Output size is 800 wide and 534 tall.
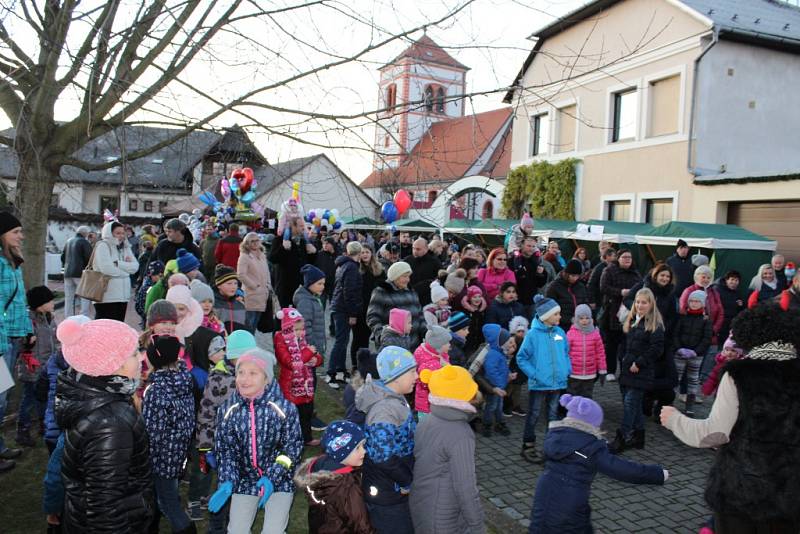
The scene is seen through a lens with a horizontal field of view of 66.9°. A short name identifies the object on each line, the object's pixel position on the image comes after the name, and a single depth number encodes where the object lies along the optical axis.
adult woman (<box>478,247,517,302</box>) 8.25
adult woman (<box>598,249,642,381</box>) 8.57
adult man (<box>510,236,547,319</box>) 9.03
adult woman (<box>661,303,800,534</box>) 2.98
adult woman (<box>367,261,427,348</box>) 7.00
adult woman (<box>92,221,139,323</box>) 7.45
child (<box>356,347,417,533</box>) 3.37
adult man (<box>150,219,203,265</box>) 8.02
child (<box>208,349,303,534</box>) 3.46
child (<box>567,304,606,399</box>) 6.07
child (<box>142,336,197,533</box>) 3.72
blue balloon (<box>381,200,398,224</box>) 13.62
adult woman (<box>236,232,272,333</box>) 7.67
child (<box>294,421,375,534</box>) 3.12
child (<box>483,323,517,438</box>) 6.20
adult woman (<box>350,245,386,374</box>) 8.53
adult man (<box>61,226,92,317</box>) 9.35
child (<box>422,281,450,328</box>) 6.76
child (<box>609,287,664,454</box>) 5.92
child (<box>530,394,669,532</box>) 3.31
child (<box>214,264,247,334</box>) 6.26
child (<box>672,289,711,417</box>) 7.24
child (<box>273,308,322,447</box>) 5.48
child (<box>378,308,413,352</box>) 6.02
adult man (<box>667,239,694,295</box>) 10.86
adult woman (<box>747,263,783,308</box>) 9.94
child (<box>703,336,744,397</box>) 5.68
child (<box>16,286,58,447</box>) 5.42
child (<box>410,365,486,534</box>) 3.32
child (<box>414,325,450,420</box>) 5.43
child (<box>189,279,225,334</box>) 5.19
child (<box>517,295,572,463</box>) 5.71
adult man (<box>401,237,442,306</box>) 8.97
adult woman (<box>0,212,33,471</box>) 4.82
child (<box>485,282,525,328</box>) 7.18
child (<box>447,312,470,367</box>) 6.13
